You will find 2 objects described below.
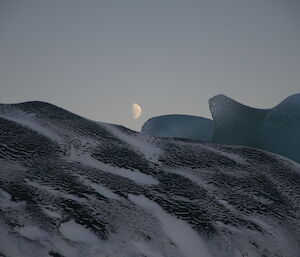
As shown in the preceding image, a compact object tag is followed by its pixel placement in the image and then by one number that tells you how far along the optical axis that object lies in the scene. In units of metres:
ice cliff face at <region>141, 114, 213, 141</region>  49.88
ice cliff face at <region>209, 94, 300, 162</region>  40.84
